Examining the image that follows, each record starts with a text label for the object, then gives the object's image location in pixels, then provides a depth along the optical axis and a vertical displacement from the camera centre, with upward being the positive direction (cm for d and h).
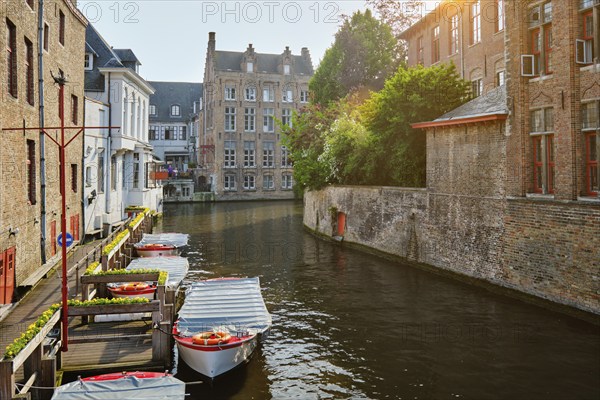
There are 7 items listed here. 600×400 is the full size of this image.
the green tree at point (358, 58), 5069 +1341
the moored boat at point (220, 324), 1153 -318
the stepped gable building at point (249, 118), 7106 +1096
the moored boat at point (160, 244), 2597 -235
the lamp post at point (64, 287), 1151 -191
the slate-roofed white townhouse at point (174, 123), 8112 +1169
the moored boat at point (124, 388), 909 -334
